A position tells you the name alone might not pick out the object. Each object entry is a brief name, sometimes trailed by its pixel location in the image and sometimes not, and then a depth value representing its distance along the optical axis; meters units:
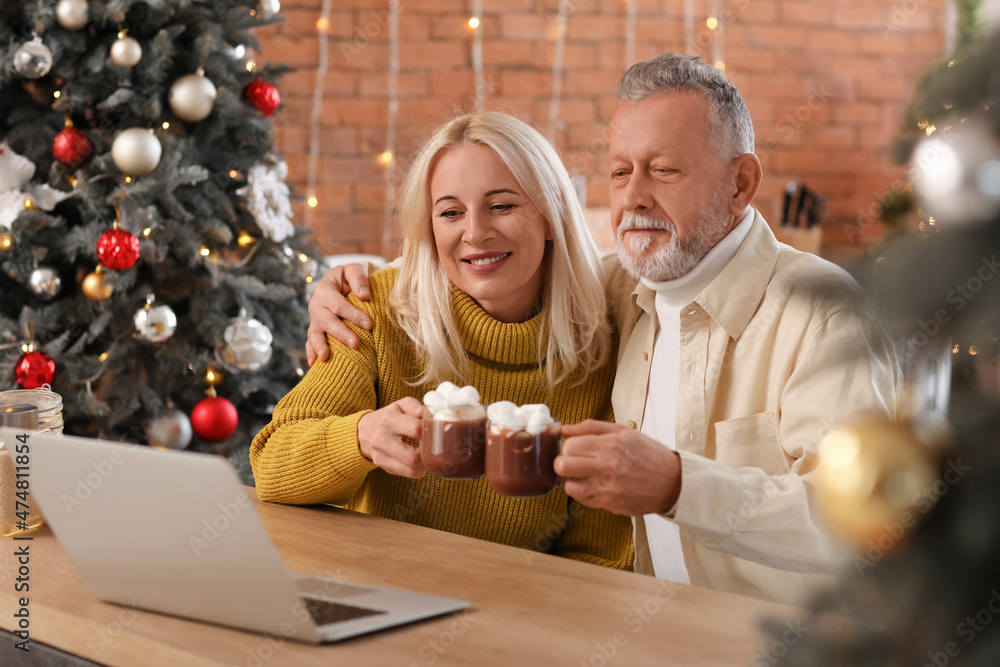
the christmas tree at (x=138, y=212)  2.79
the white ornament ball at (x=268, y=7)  3.08
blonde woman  1.78
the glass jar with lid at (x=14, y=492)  1.37
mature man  1.32
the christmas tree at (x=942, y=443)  0.52
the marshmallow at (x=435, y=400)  1.34
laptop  0.96
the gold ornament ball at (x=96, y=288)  2.81
